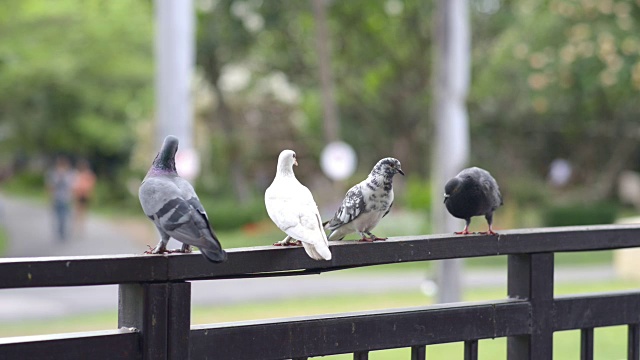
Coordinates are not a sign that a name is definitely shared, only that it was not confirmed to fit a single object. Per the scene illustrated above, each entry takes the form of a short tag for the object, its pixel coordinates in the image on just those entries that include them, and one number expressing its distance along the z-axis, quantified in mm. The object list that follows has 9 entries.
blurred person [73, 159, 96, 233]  28156
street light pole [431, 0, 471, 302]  13648
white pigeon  2539
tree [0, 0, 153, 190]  21891
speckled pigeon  2918
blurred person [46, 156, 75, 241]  24891
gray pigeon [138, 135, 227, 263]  2293
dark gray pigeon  3117
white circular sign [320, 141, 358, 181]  22812
